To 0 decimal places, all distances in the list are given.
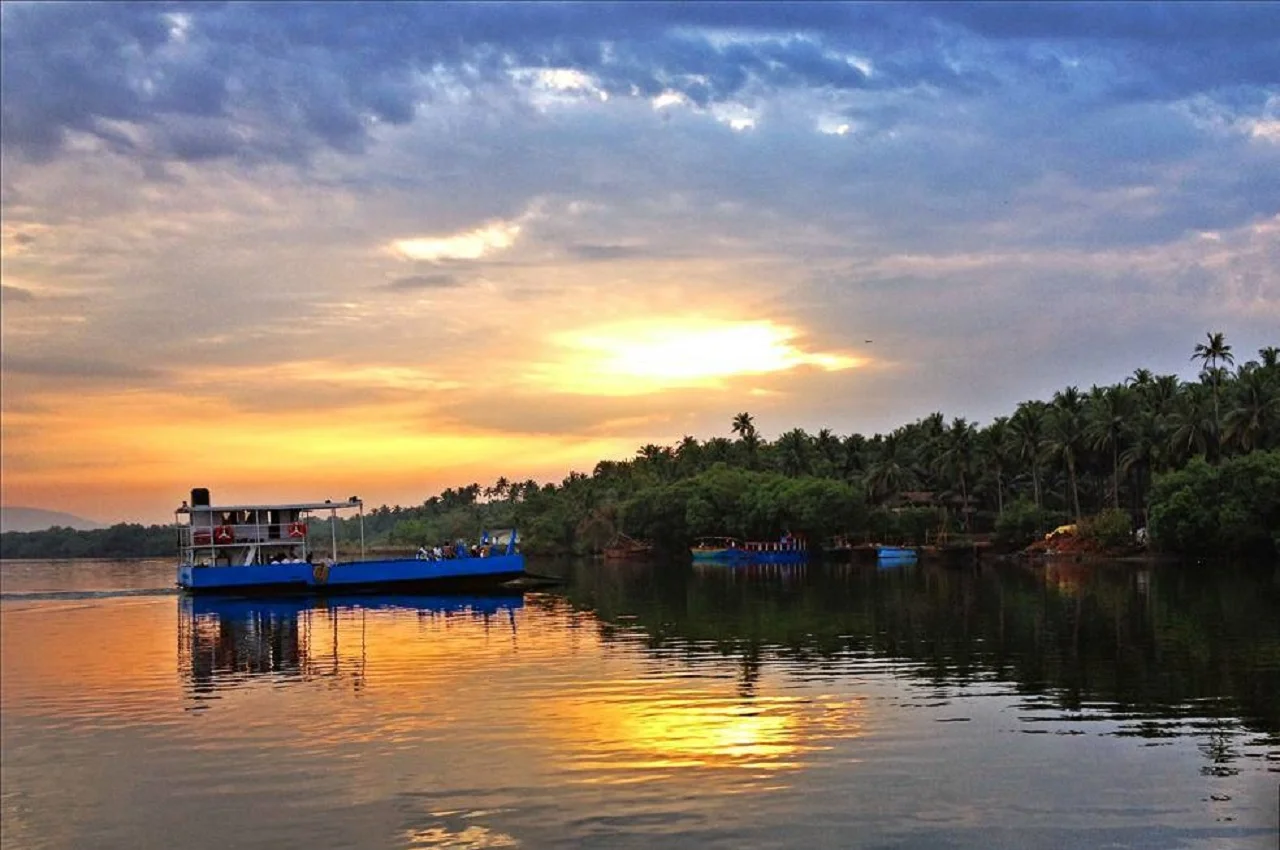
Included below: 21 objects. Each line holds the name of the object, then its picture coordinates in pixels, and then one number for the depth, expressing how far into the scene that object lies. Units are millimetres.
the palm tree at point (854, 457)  175750
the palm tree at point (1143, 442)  117375
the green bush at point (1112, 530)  111575
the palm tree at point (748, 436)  190875
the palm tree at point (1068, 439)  123938
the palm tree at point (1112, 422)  119688
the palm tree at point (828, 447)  180750
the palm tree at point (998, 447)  135362
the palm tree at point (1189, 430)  112938
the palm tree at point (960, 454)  142250
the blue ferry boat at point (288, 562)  79625
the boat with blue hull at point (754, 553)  143500
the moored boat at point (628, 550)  173125
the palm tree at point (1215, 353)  115375
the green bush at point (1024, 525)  125500
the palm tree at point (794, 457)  179250
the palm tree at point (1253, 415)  109038
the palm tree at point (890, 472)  157625
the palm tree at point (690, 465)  196250
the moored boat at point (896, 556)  126875
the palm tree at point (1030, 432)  130000
